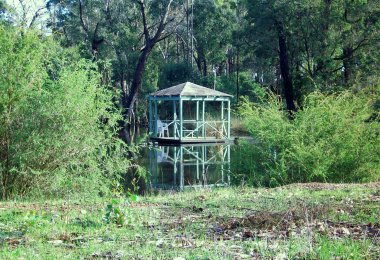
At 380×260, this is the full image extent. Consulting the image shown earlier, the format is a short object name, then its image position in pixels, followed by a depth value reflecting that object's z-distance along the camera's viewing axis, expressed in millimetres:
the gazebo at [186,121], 28953
